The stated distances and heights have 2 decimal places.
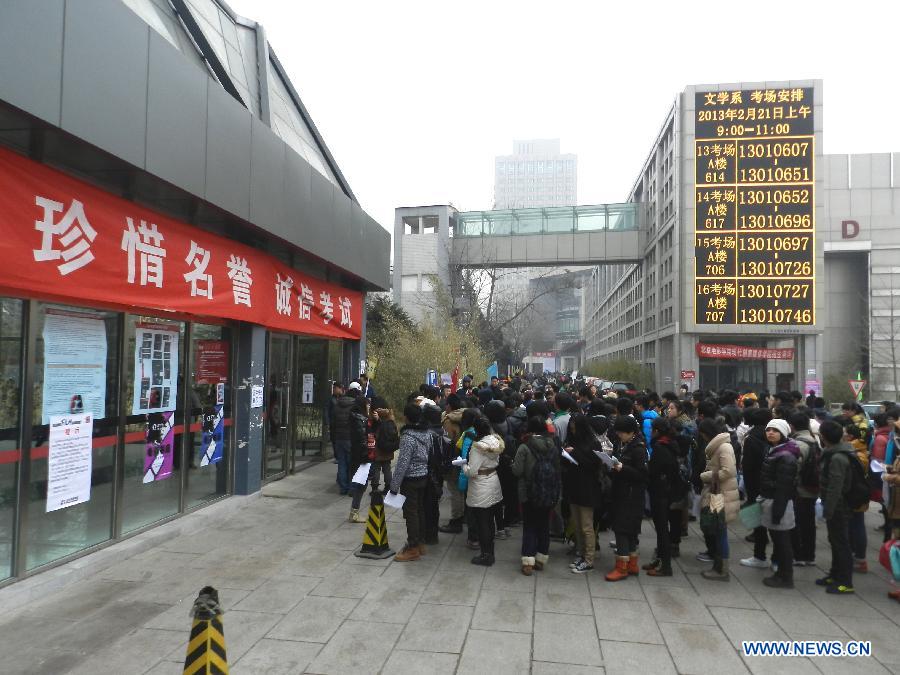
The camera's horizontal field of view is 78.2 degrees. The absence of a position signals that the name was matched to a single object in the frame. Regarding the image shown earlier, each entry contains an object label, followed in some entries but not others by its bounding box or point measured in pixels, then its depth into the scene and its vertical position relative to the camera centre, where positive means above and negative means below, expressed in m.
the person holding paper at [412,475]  6.57 -1.42
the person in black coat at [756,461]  6.47 -1.14
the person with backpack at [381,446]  7.27 -1.19
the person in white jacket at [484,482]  6.32 -1.44
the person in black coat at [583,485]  6.06 -1.39
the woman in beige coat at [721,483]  5.91 -1.29
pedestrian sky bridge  36.50 +8.14
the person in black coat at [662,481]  5.95 -1.29
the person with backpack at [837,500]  5.55 -1.35
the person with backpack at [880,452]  7.28 -1.16
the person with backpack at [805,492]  6.04 -1.41
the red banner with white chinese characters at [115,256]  4.82 +1.07
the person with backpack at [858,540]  6.40 -2.04
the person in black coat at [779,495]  5.68 -1.35
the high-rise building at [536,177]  186.38 +61.68
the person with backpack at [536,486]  5.96 -1.37
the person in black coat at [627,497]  5.91 -1.47
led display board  27.50 +7.89
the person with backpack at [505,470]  7.18 -1.54
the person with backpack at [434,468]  6.88 -1.42
